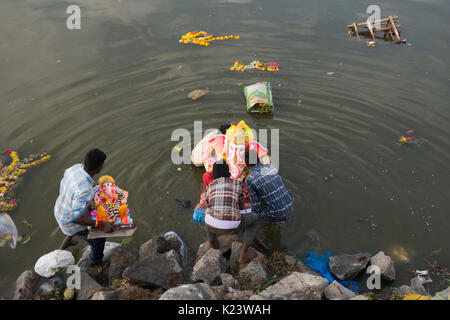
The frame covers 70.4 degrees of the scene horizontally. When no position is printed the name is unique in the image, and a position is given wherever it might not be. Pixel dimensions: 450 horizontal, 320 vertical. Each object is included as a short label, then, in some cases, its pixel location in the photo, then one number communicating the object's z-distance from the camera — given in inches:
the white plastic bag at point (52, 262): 174.9
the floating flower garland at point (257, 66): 380.8
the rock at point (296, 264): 180.6
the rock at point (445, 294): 150.9
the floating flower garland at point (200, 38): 435.2
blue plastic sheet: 180.1
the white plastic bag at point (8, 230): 190.9
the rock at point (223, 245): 196.2
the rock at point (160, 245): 192.5
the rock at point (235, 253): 188.4
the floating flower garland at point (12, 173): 231.1
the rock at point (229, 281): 161.6
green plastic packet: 310.0
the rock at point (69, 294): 161.0
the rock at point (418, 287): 170.7
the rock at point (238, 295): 144.7
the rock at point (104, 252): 188.4
